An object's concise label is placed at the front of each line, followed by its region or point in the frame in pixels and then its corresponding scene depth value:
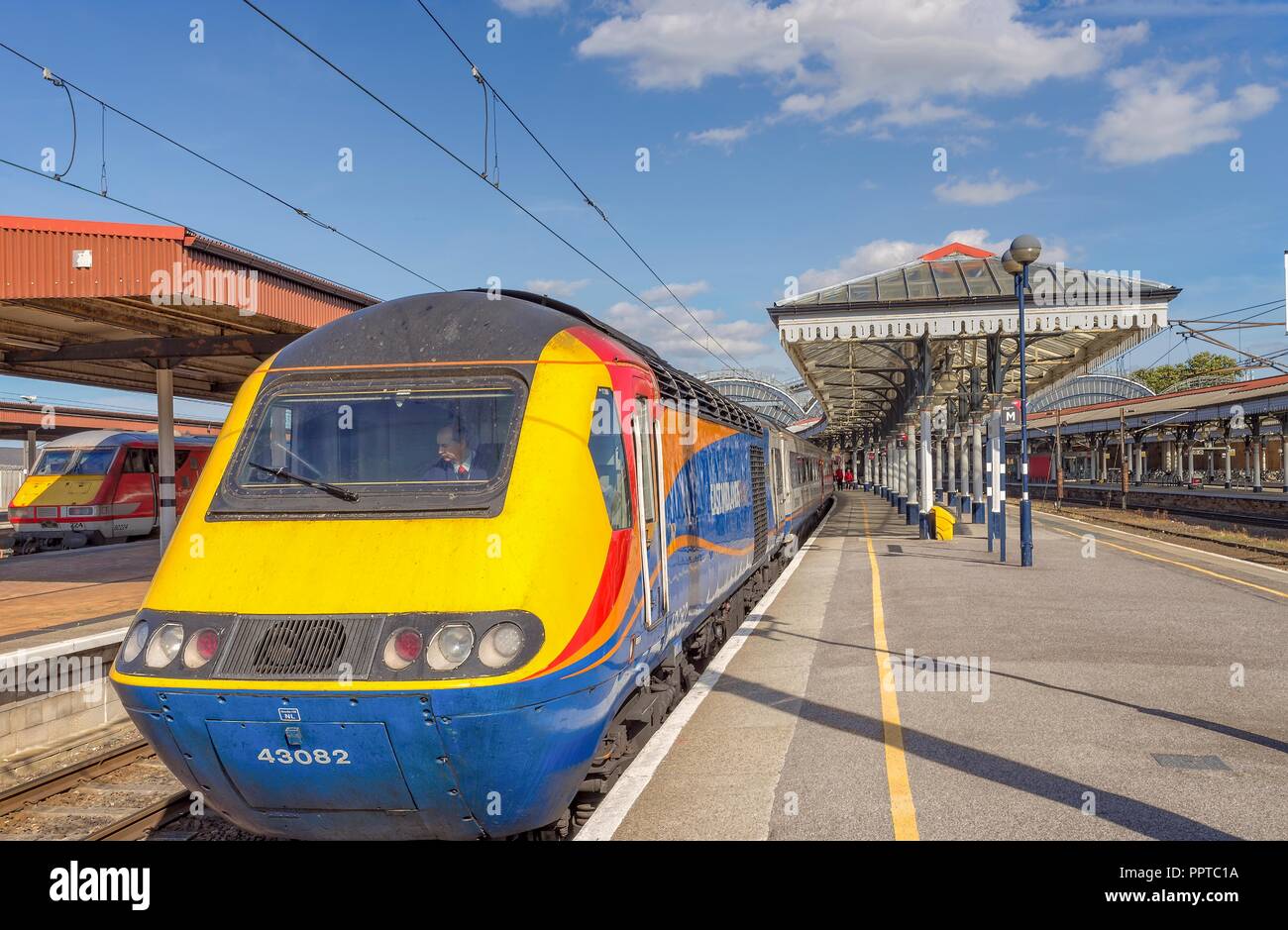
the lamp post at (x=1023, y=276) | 17.73
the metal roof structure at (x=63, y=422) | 41.50
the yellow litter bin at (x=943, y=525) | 25.52
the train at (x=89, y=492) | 25.86
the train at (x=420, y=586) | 4.53
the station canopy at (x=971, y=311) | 21.84
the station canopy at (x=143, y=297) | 12.97
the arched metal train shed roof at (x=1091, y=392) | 94.56
